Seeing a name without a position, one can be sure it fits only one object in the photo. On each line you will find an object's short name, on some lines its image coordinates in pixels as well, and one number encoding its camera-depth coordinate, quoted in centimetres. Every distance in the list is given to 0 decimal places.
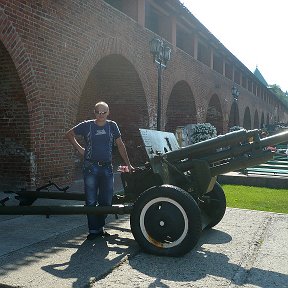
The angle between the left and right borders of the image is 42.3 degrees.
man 409
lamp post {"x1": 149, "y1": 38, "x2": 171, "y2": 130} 1012
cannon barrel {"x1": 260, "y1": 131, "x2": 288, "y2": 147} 393
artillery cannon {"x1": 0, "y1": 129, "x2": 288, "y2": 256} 350
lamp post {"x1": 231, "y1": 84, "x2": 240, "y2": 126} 2025
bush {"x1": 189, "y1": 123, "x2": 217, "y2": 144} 1205
